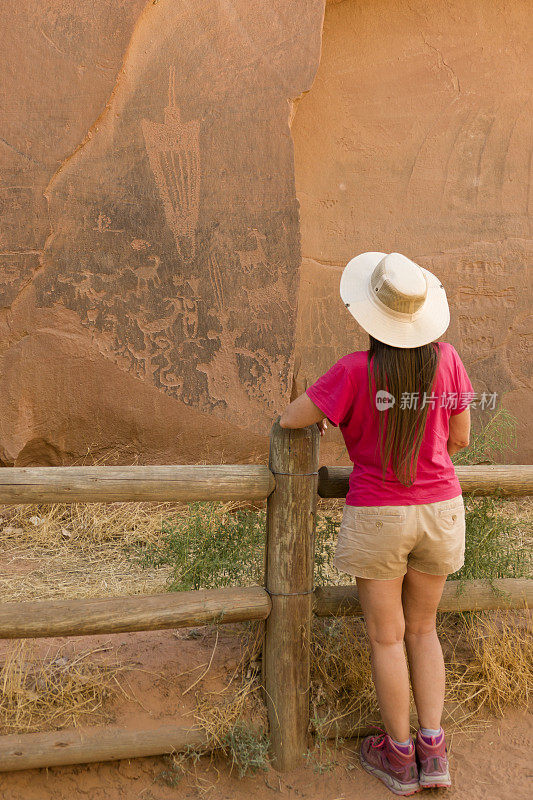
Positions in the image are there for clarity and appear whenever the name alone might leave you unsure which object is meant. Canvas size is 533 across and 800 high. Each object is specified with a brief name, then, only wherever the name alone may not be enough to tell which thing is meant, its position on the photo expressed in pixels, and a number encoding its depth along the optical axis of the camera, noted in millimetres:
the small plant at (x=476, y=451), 3236
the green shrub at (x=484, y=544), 3025
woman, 2244
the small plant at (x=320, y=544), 2961
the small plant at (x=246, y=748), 2562
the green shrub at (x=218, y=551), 2986
